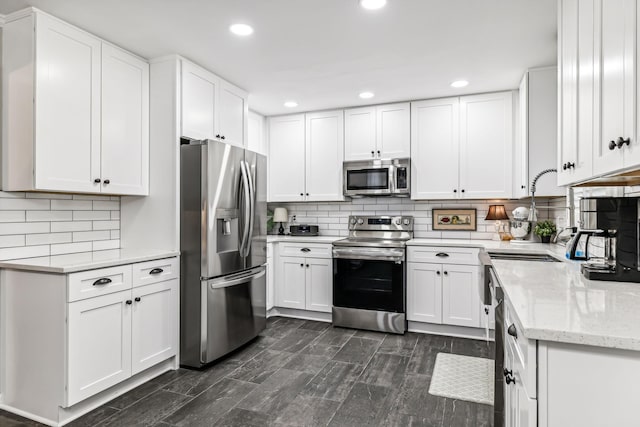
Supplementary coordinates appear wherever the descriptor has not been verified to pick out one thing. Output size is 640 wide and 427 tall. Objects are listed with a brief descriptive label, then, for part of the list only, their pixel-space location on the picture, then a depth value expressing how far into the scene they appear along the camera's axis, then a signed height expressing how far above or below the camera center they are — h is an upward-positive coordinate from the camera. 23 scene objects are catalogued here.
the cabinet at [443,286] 3.60 -0.71
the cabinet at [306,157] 4.36 +0.68
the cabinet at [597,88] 1.10 +0.46
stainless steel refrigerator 2.87 -0.29
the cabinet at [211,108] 3.02 +0.93
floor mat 2.47 -1.19
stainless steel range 3.73 -0.73
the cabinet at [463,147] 3.73 +0.69
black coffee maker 1.62 -0.10
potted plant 3.43 -0.15
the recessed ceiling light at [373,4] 2.16 +1.23
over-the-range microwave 4.03 +0.40
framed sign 4.09 -0.06
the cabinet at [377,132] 4.08 +0.91
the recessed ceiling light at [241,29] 2.46 +1.23
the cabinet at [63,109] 2.28 +0.68
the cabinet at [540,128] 3.16 +0.74
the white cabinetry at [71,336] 2.14 -0.76
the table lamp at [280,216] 4.74 -0.04
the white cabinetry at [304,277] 4.14 -0.72
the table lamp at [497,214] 3.84 +0.00
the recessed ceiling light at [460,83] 3.47 +1.23
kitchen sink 2.77 -0.32
